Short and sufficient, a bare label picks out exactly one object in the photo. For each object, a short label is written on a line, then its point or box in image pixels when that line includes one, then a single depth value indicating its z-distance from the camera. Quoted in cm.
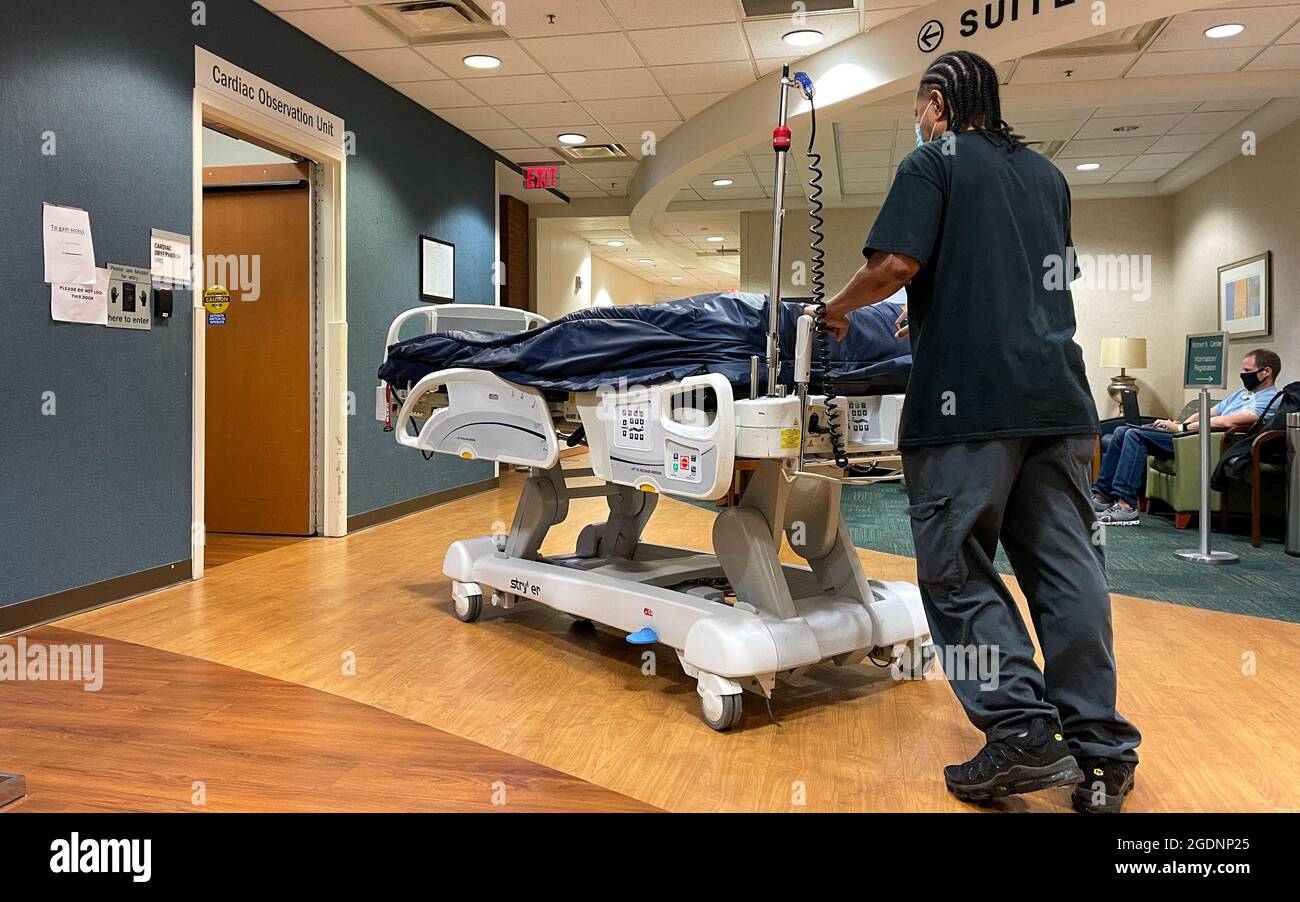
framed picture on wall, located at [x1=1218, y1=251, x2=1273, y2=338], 697
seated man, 591
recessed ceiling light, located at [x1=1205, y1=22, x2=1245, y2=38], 519
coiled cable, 216
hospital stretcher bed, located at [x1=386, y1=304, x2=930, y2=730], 233
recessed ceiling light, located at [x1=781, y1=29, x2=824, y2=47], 535
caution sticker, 570
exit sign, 880
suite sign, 421
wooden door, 554
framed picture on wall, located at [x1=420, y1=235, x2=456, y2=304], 676
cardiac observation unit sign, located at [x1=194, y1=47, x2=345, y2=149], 436
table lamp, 880
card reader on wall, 403
